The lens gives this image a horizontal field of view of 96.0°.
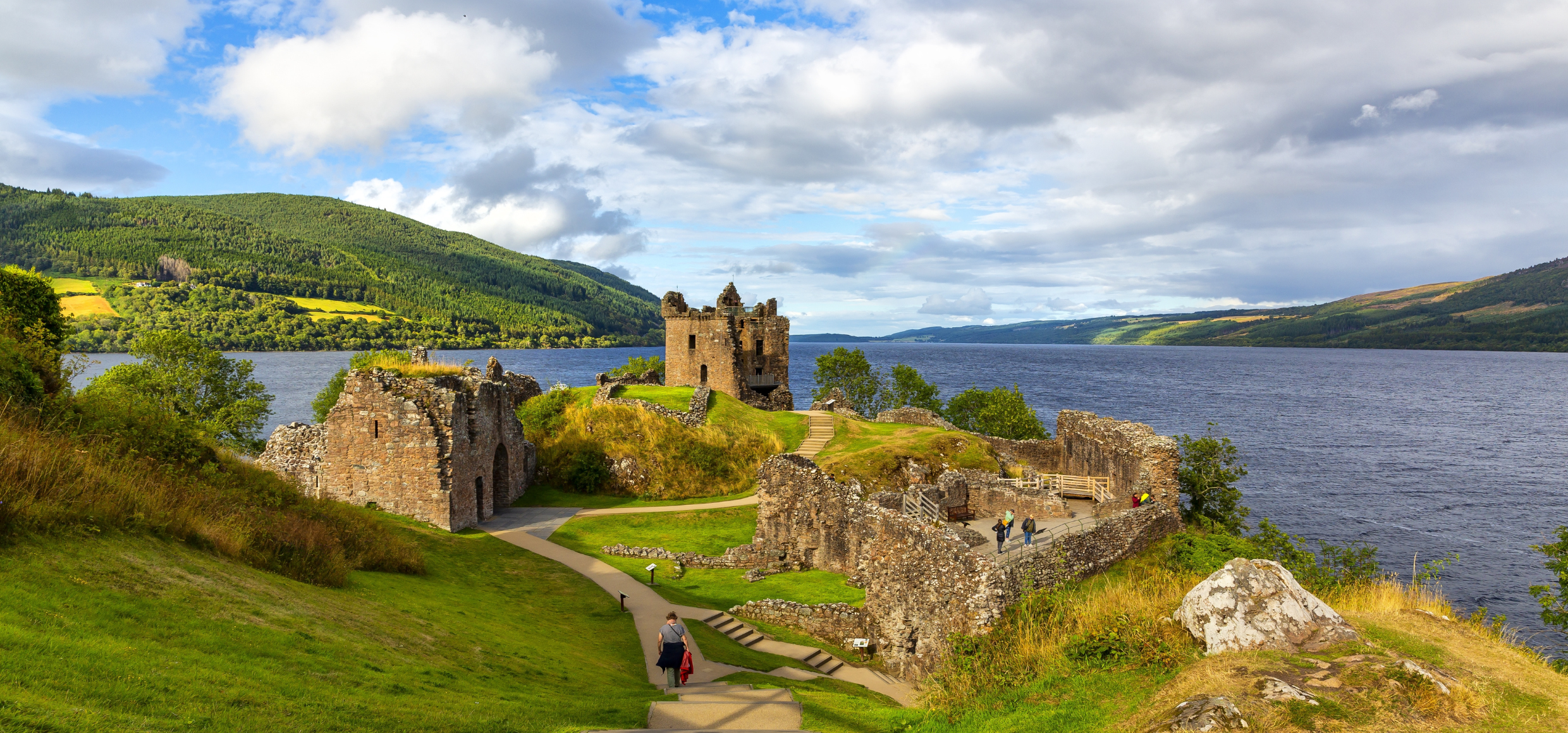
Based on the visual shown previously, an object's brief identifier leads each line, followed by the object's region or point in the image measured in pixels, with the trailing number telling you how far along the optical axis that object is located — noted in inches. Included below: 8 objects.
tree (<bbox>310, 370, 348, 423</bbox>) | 2317.9
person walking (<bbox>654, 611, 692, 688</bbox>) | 617.6
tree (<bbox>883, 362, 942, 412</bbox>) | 2800.2
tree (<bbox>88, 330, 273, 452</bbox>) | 2025.1
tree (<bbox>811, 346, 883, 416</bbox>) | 2994.6
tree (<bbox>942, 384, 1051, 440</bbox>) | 2242.9
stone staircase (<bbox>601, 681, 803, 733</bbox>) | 482.9
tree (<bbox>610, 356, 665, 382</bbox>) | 2901.1
